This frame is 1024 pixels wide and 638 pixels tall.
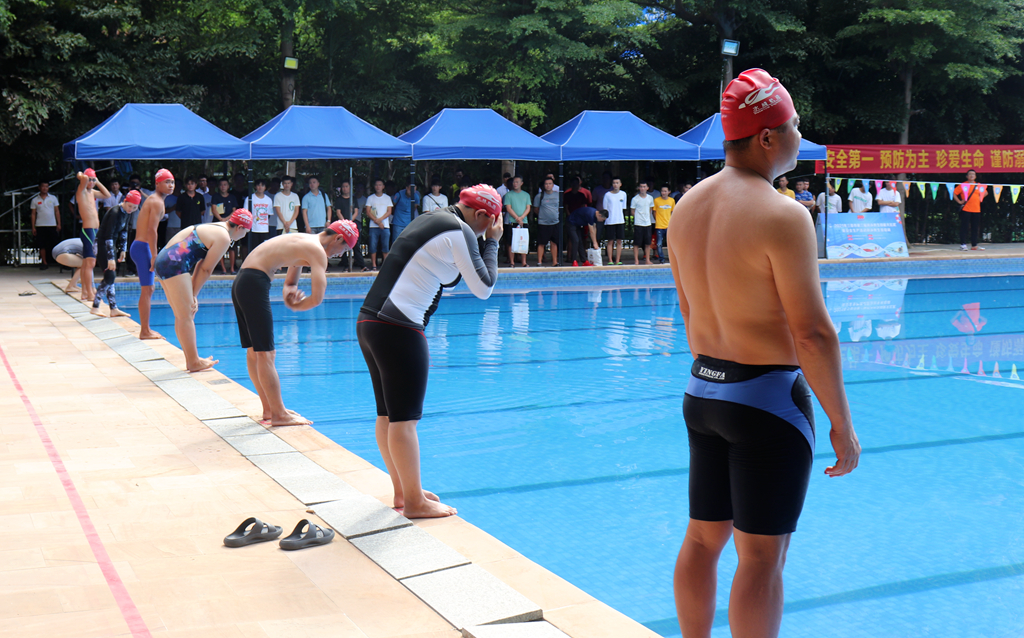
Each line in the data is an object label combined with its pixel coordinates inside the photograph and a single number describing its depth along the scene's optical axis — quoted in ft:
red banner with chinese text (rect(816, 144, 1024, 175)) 65.92
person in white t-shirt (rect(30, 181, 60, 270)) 55.26
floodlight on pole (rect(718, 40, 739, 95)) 62.13
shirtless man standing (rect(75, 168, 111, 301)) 37.99
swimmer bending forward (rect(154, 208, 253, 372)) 25.40
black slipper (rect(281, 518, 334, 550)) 12.09
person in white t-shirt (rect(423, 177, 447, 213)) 54.31
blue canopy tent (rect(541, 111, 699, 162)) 55.62
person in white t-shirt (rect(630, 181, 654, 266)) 58.59
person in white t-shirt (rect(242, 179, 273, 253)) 52.06
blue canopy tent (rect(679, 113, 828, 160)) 58.29
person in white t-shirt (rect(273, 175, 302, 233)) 52.95
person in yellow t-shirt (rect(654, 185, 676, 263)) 58.29
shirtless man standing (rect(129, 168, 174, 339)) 31.19
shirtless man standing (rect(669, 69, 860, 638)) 7.10
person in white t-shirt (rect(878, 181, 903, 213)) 65.16
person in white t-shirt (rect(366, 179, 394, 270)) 54.49
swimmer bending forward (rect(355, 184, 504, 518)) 13.24
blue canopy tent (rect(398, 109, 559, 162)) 52.80
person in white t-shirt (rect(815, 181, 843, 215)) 66.03
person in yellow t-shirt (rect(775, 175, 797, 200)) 58.54
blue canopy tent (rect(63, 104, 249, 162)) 47.21
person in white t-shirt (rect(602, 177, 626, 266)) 58.29
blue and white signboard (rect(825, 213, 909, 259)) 62.59
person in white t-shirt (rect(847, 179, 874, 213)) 64.80
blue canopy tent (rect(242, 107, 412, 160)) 50.19
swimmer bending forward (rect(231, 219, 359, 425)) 18.80
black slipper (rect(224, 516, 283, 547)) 12.15
